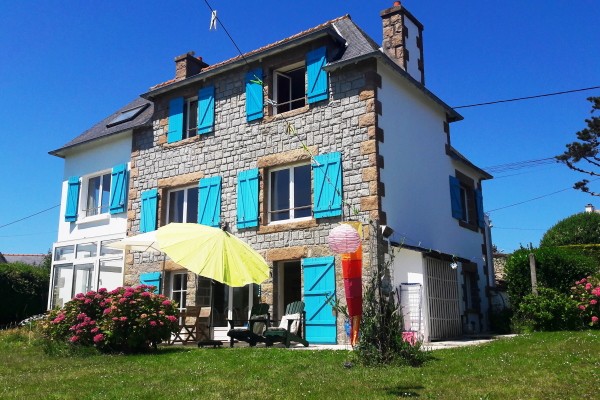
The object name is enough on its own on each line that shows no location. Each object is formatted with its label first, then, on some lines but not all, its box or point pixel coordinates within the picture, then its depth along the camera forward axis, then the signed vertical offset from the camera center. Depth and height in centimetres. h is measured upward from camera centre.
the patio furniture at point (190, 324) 1109 +2
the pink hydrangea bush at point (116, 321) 921 +7
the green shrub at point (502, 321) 1334 +10
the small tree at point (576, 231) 2061 +339
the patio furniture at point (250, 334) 962 -15
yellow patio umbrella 788 +103
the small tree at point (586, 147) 2095 +647
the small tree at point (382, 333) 712 -10
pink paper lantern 872 +128
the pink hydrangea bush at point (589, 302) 1049 +42
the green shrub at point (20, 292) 2022 +118
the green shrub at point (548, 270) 1230 +118
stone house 1100 +330
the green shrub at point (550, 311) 1066 +26
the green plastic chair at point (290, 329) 953 -7
